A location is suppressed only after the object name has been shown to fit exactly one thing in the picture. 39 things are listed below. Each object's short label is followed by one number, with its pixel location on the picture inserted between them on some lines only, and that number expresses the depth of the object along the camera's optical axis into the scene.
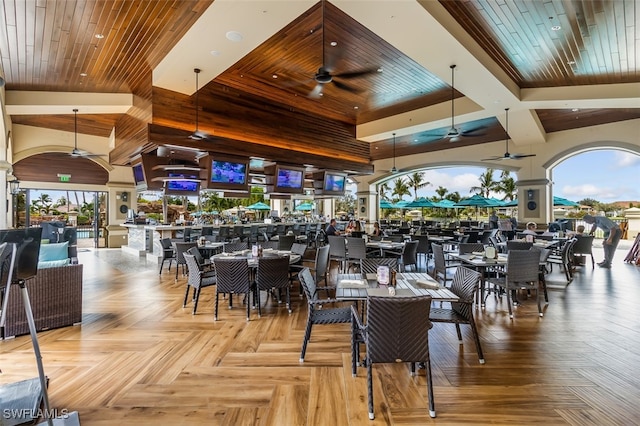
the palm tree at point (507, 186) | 23.53
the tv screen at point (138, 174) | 8.58
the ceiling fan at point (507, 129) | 8.79
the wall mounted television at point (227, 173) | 7.80
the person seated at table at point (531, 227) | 8.33
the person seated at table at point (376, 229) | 8.76
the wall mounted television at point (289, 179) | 9.27
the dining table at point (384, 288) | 2.76
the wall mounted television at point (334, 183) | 10.56
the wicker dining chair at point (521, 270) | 4.48
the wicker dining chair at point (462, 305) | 3.04
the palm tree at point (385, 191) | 26.83
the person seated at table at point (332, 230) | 9.17
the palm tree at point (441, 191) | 26.12
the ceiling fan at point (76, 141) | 8.91
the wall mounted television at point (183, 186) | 8.20
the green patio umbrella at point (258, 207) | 15.92
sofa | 3.77
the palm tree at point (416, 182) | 26.70
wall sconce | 10.79
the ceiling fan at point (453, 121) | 6.06
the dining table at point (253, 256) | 4.68
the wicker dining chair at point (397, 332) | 2.27
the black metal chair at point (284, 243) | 6.96
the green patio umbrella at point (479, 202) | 14.00
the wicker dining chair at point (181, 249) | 6.37
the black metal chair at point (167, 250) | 7.29
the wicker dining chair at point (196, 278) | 4.54
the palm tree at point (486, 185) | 24.59
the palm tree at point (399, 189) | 27.01
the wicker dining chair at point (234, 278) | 4.33
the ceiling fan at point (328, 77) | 4.14
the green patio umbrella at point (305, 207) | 21.91
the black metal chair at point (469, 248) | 5.81
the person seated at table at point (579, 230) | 8.12
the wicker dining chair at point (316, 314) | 3.15
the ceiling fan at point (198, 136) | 6.32
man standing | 8.08
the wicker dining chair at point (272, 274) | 4.48
